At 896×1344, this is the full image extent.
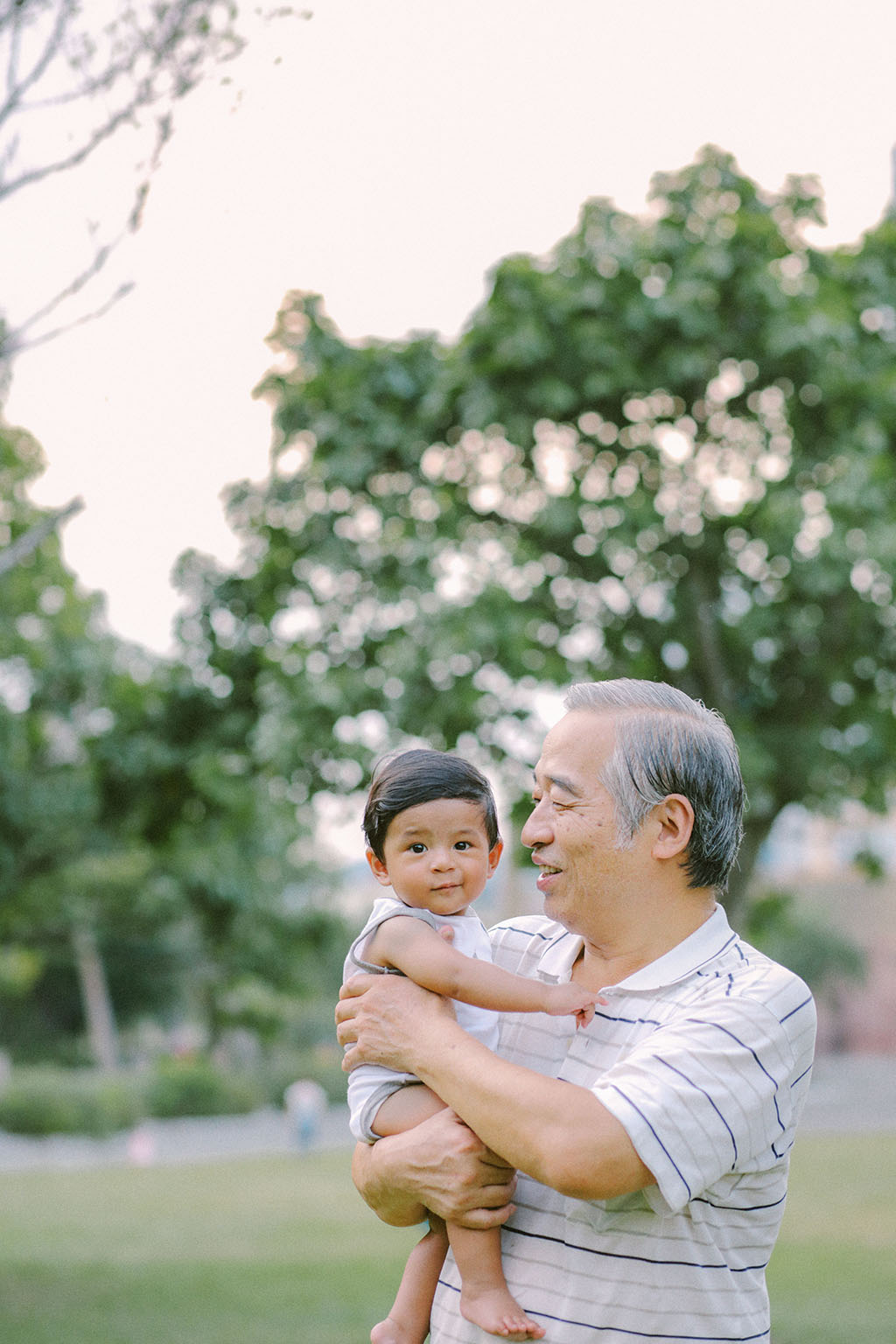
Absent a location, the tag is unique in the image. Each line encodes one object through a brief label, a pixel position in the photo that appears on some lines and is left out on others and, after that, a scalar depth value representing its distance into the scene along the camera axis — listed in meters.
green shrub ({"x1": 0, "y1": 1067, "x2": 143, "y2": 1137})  31.95
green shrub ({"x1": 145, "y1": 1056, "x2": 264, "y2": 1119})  34.16
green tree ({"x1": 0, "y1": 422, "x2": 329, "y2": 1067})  10.42
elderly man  1.90
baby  2.18
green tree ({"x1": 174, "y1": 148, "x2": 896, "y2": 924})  9.20
